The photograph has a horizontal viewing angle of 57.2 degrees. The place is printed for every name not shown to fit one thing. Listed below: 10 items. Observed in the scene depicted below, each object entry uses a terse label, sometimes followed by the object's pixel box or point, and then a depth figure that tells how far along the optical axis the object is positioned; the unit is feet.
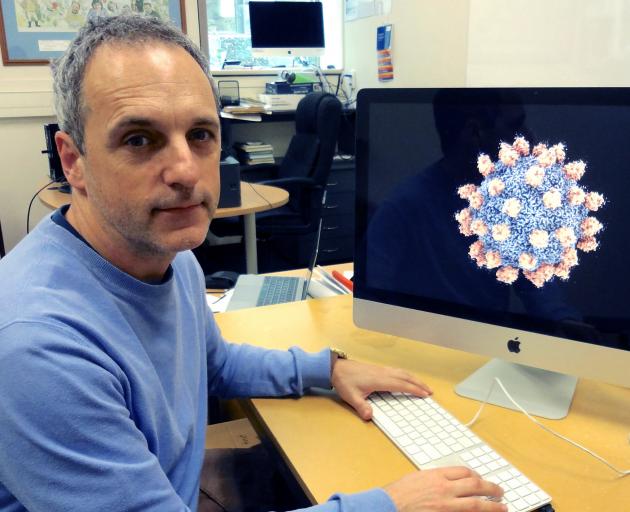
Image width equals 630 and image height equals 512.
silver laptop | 4.97
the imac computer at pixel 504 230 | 2.88
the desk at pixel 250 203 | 8.74
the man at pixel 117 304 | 2.10
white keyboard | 2.54
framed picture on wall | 11.42
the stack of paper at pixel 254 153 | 13.01
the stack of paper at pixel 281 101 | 13.04
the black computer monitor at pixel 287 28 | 13.16
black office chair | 11.00
